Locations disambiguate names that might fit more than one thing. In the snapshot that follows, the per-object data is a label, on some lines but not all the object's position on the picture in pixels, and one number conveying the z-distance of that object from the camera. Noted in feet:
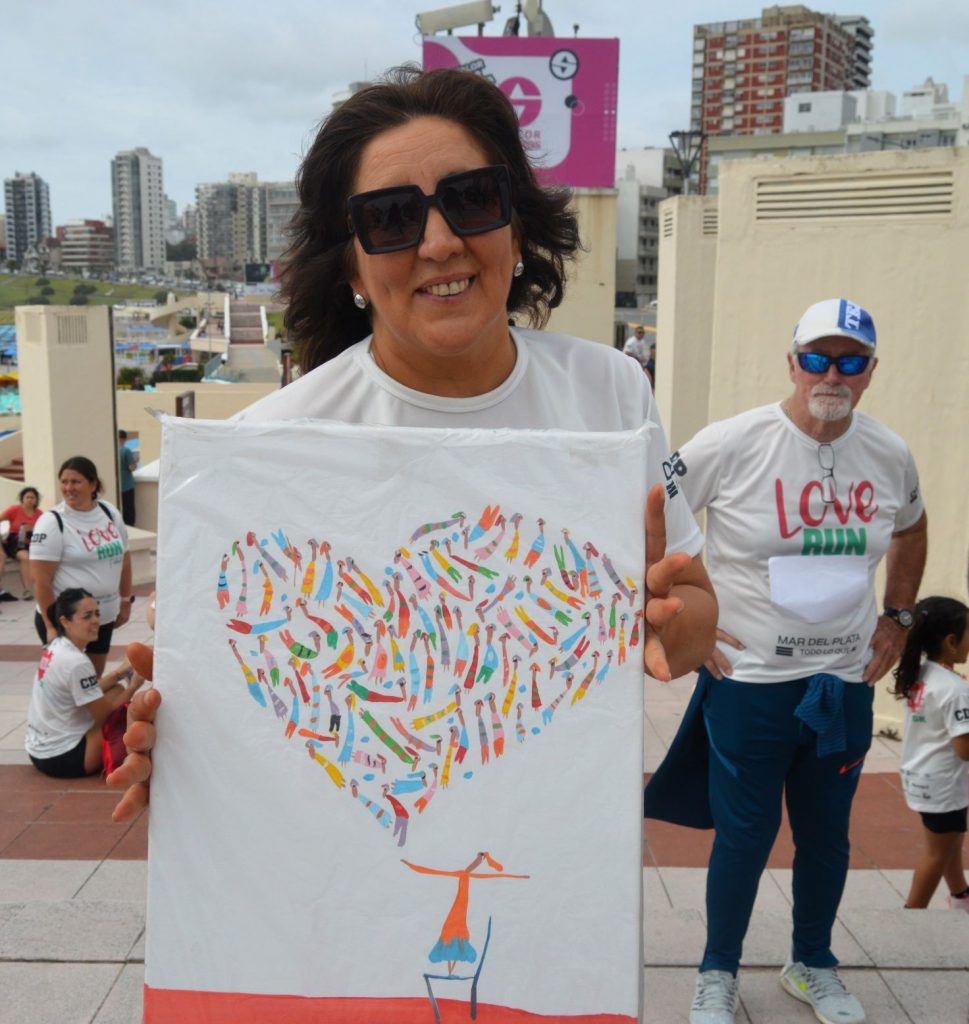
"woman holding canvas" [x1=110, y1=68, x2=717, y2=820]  5.33
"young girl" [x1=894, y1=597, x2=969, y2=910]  12.64
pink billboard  54.03
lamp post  64.08
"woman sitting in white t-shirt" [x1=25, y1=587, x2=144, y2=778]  18.24
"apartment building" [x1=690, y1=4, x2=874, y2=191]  394.52
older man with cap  9.30
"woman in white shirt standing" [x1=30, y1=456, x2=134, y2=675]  21.11
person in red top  37.58
